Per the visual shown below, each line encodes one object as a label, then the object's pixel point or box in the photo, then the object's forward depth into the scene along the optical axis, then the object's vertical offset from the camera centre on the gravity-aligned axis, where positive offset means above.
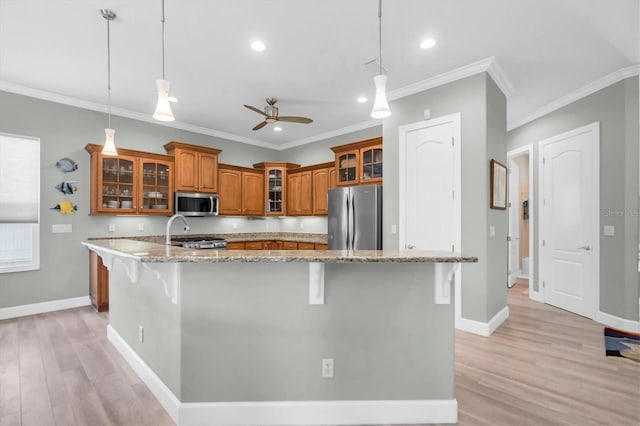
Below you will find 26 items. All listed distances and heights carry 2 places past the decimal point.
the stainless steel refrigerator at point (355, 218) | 4.25 -0.07
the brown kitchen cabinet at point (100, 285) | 4.18 -0.96
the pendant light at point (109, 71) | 2.60 +1.59
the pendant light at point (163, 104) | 2.20 +0.77
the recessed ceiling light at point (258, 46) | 3.03 +1.63
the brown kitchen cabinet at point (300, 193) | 5.98 +0.38
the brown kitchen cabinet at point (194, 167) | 5.11 +0.78
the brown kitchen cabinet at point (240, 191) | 5.80 +0.43
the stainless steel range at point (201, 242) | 4.91 -0.47
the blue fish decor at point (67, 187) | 4.25 +0.35
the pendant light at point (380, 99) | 2.14 +0.78
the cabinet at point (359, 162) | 4.61 +0.79
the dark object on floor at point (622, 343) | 2.88 -1.29
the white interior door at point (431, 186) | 3.55 +0.32
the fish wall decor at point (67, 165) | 4.26 +0.66
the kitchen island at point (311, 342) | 1.89 -0.78
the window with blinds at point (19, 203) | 3.93 +0.13
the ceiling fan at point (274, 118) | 3.98 +1.20
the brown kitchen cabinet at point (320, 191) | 5.70 +0.41
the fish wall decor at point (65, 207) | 4.23 +0.08
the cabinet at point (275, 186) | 6.37 +0.55
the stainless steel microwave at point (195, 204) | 5.09 +0.16
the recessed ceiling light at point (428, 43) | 2.95 +1.61
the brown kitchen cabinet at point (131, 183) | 4.37 +0.45
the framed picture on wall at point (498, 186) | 3.46 +0.32
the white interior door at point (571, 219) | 3.95 -0.09
